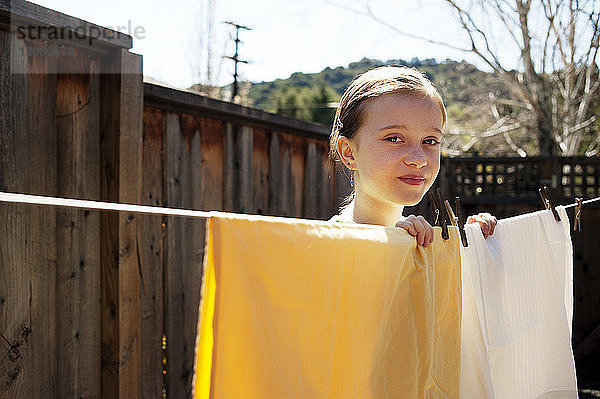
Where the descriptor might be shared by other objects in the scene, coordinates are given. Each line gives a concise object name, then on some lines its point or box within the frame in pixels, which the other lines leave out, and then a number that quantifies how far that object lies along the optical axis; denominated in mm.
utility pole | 14412
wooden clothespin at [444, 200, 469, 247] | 1208
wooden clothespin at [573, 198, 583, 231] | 1768
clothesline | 699
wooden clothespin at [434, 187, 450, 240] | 1153
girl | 1305
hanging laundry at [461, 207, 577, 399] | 1227
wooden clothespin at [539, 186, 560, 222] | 1644
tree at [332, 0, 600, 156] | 6113
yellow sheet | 839
